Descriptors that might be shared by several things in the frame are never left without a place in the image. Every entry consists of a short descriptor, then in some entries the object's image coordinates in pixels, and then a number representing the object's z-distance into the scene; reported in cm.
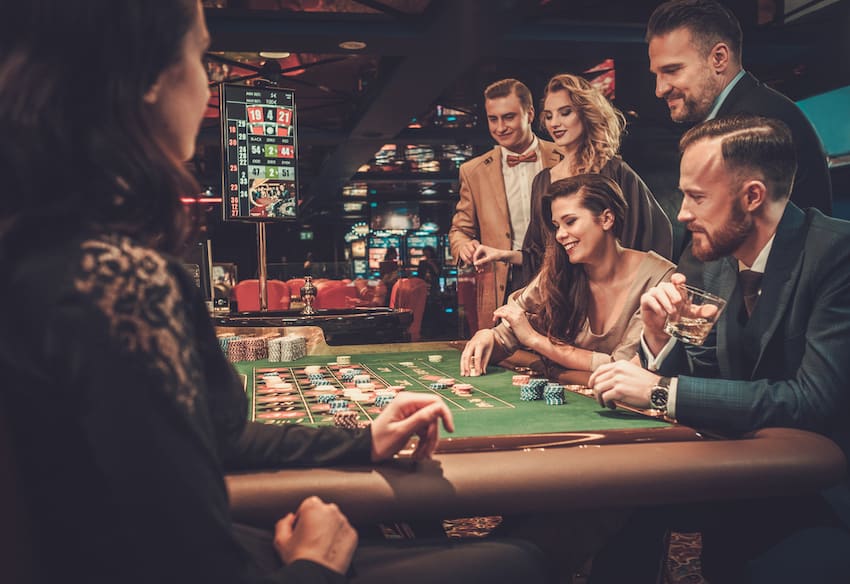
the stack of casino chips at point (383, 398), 200
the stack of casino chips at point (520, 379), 236
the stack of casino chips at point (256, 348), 312
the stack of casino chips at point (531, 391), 208
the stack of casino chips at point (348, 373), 253
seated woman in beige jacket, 277
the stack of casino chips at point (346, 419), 168
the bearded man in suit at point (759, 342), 160
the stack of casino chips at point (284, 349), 308
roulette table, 133
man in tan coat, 389
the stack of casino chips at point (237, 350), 309
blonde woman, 315
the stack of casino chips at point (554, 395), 201
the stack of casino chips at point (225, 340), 314
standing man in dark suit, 255
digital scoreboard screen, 492
